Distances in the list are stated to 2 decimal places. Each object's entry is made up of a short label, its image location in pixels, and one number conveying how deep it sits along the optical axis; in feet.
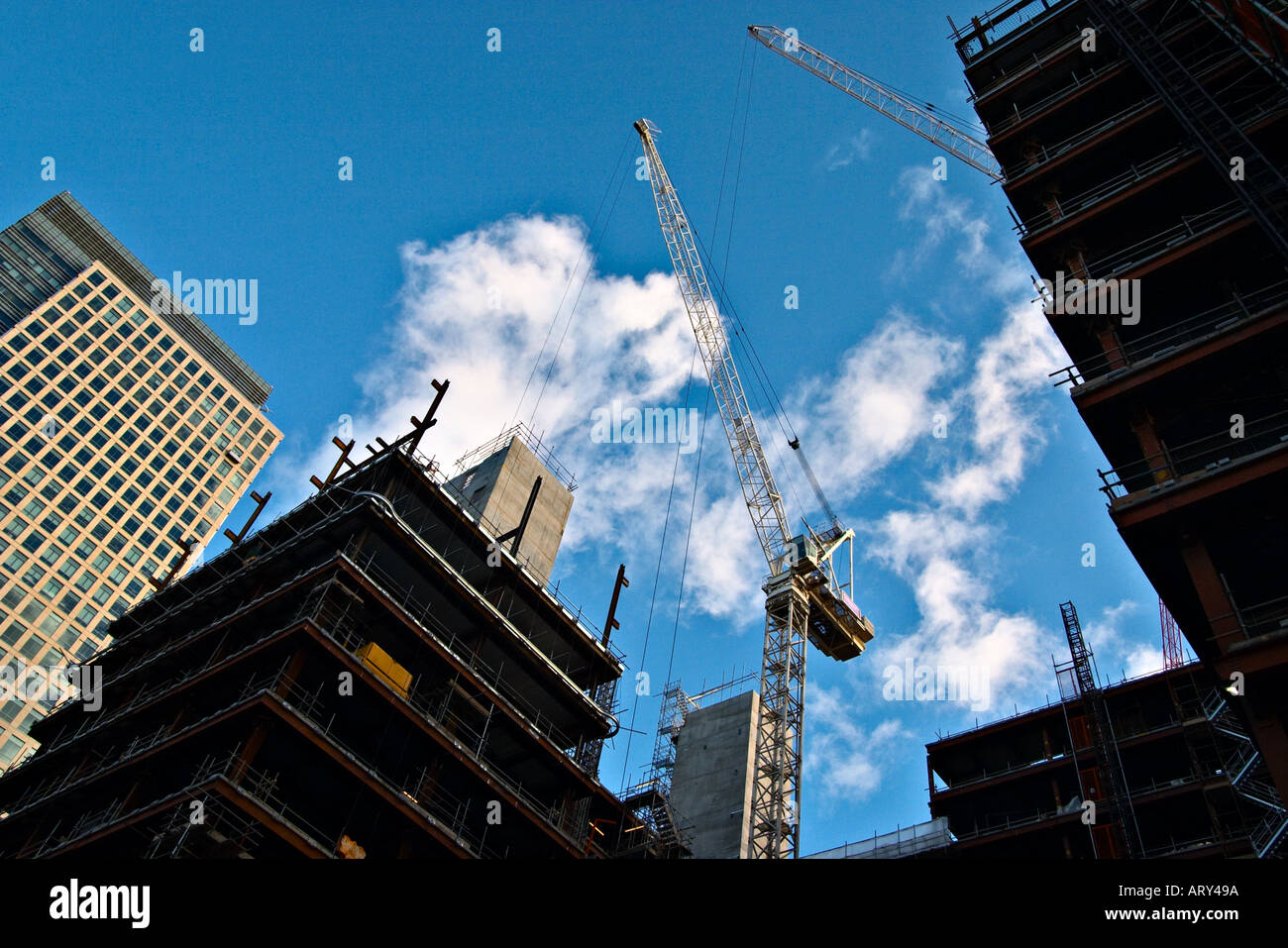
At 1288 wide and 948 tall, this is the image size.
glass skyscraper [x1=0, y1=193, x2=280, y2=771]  301.22
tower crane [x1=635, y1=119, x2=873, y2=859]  180.65
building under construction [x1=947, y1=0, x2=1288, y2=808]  72.59
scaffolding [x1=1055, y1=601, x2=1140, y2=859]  160.15
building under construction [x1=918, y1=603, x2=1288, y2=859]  157.99
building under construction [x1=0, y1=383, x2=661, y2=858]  103.76
